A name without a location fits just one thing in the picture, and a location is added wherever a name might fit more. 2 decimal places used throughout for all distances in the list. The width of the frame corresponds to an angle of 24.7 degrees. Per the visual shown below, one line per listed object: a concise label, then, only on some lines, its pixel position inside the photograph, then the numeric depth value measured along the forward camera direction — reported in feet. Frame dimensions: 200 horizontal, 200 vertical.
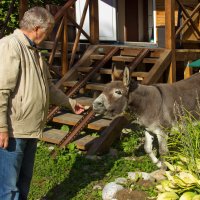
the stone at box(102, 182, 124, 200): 18.72
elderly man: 13.80
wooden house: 26.70
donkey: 20.88
